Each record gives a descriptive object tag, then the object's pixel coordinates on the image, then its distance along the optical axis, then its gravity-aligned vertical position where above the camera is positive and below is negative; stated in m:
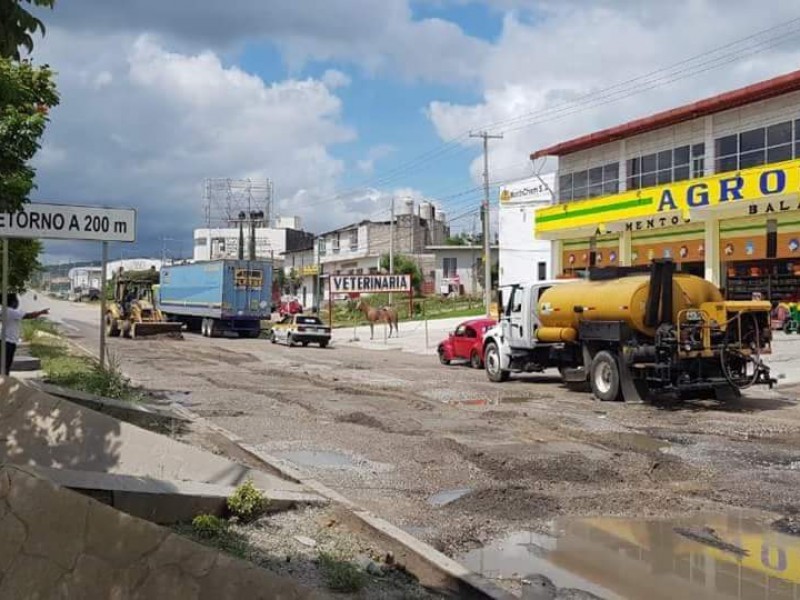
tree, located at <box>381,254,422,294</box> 75.25 +4.13
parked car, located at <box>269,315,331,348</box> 36.91 -0.83
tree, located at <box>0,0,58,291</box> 3.88 +1.53
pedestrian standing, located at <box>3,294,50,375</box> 13.54 -0.31
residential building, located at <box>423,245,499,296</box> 76.88 +4.16
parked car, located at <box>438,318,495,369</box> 25.91 -0.87
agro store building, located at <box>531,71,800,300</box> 31.02 +4.96
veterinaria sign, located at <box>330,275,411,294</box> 46.38 +1.64
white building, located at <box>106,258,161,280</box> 157.12 +9.07
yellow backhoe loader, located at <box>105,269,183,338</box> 39.47 -0.09
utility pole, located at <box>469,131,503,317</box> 44.34 +4.61
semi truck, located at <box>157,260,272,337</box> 42.72 +0.82
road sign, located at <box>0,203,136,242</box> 10.91 +1.16
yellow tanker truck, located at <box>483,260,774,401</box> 15.47 -0.34
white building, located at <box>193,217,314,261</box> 119.31 +10.45
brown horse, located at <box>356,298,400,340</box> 43.44 -0.11
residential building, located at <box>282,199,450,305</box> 84.69 +7.24
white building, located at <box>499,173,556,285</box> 50.16 +4.82
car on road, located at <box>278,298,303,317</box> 48.15 +0.24
